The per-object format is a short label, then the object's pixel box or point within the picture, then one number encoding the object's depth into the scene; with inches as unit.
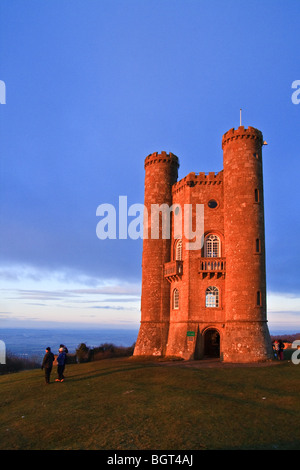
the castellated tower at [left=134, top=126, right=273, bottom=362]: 1246.9
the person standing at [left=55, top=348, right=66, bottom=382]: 900.0
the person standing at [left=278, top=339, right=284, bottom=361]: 1220.5
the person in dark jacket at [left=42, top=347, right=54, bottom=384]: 868.6
